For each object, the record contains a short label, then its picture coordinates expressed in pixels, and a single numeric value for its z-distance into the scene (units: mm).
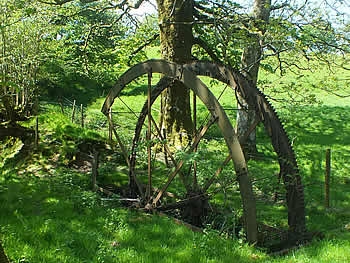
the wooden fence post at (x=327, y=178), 8055
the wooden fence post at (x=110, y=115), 8575
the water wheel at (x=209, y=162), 5906
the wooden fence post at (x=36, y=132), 11258
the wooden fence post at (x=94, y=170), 8727
